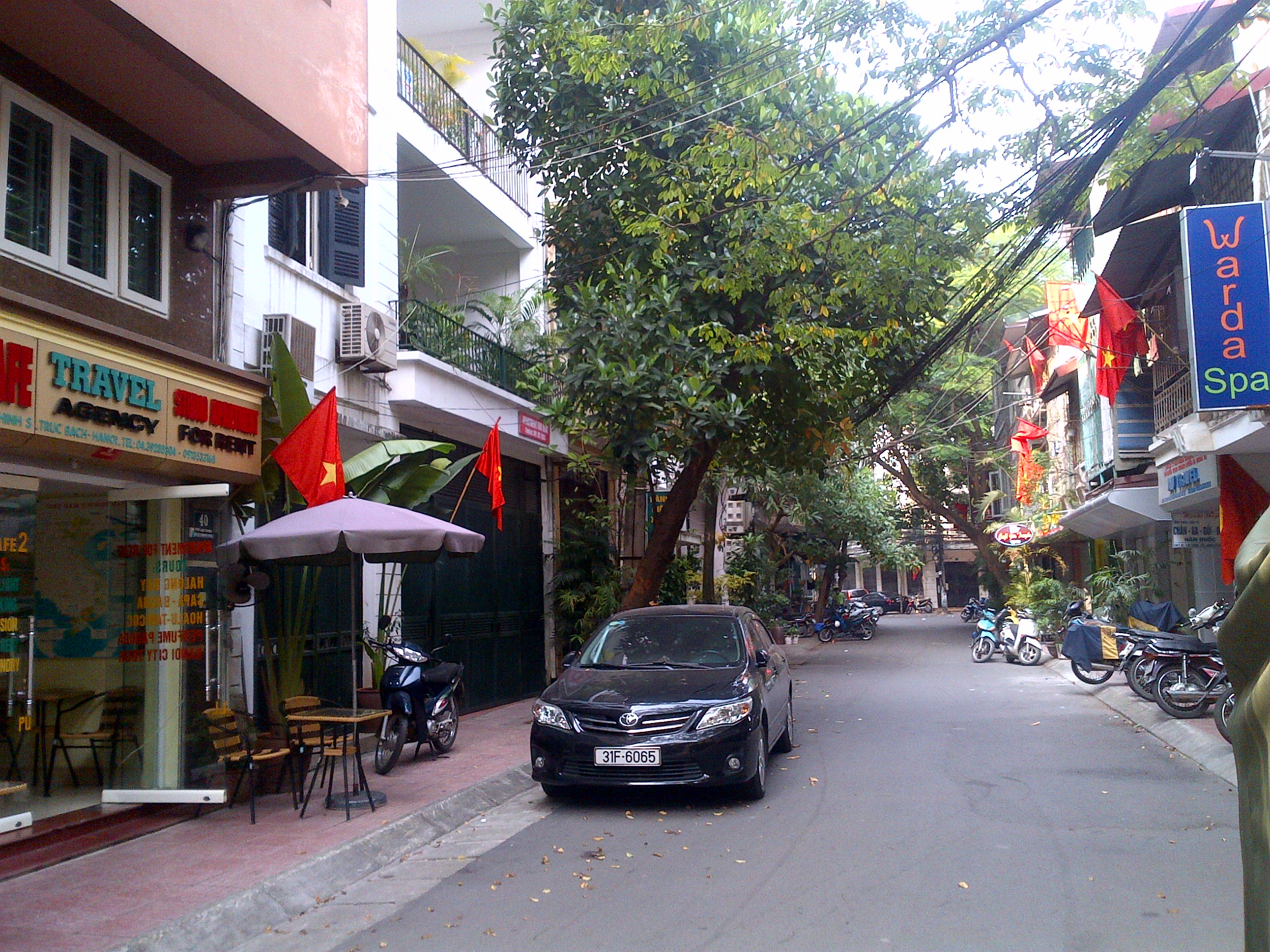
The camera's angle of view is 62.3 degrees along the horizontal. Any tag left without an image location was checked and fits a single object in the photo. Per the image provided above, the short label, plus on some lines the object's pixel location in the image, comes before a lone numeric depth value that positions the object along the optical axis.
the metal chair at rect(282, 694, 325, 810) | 8.47
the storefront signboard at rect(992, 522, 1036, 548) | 26.92
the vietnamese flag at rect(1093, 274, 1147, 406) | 15.01
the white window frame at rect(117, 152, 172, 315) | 8.28
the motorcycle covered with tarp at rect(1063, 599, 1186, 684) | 16.61
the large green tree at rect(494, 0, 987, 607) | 10.47
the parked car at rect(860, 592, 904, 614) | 49.53
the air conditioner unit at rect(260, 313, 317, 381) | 10.22
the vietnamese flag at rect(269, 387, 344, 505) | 8.71
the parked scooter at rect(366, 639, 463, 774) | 10.08
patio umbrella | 7.98
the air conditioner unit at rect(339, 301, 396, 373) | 11.62
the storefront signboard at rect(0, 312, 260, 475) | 6.65
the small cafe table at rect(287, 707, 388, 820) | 8.20
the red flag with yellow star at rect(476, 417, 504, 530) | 12.98
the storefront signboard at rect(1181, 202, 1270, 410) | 10.35
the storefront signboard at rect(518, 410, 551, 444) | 16.08
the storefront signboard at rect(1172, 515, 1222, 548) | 15.14
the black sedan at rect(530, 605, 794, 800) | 8.15
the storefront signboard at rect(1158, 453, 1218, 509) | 14.02
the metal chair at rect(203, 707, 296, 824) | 8.25
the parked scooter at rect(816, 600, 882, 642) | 34.72
